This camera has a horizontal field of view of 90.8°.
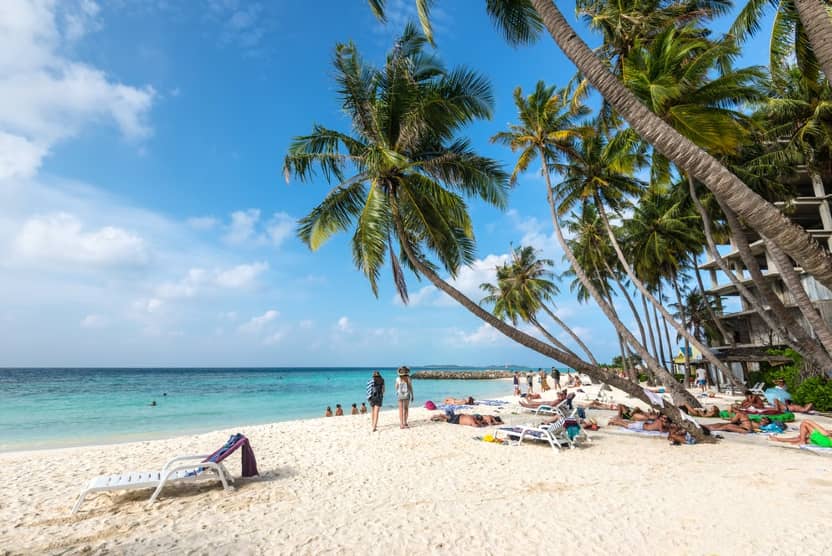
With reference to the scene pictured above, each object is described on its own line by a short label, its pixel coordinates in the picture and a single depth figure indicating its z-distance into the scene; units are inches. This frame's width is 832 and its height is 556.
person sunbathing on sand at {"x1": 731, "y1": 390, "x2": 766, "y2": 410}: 490.2
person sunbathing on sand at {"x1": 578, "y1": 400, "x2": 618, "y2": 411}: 606.9
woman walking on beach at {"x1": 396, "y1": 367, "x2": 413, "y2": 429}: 421.2
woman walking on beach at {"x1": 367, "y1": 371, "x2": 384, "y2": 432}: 419.2
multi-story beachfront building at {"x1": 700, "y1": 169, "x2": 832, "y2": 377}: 878.4
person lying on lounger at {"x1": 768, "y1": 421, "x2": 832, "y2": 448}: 291.4
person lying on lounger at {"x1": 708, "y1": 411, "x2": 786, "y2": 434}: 366.9
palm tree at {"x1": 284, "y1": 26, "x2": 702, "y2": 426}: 365.4
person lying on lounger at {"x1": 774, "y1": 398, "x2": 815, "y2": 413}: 453.4
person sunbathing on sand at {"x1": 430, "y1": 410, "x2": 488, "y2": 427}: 444.1
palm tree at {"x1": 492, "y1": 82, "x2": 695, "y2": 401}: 537.4
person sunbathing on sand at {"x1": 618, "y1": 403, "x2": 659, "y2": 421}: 411.6
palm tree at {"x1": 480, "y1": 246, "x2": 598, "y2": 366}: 1136.1
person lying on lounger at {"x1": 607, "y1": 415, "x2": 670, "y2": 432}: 363.3
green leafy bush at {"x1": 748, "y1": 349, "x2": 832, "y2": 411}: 494.9
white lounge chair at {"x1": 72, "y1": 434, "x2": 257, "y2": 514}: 198.4
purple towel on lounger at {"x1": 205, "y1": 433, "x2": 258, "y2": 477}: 227.8
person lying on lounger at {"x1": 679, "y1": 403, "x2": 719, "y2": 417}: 458.5
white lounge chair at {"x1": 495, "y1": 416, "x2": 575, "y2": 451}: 321.1
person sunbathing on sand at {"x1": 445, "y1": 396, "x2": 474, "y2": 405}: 666.2
